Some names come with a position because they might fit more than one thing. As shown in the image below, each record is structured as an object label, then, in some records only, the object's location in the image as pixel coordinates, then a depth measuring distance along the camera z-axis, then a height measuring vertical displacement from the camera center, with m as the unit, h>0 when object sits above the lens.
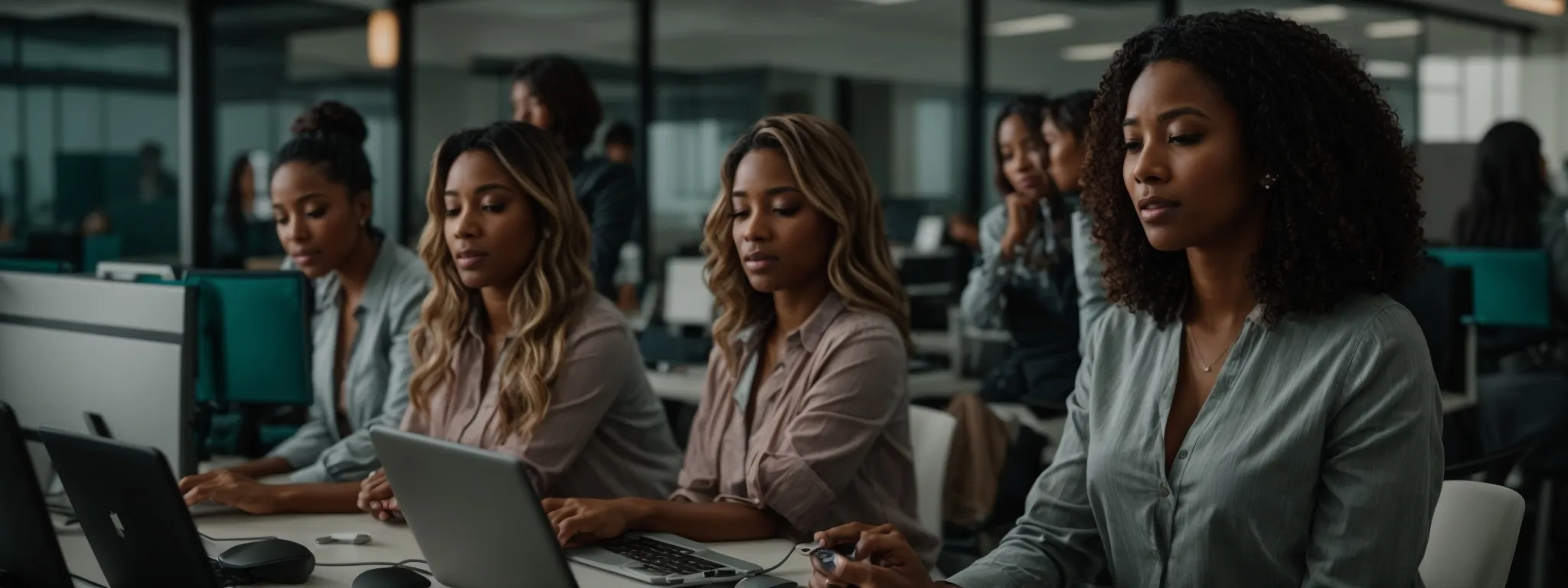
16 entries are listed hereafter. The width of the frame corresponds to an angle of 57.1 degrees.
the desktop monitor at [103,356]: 2.24 -0.21
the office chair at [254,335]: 2.80 -0.21
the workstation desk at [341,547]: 1.99 -0.48
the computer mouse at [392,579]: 1.82 -0.45
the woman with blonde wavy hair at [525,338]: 2.48 -0.20
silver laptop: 1.55 -0.35
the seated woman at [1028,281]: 3.87 -0.15
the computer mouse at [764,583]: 1.76 -0.43
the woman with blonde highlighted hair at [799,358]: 2.21 -0.21
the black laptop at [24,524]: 1.77 -0.37
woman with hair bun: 2.97 -0.13
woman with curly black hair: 1.51 -0.12
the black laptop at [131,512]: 1.62 -0.33
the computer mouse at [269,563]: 1.95 -0.45
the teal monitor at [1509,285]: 4.56 -0.18
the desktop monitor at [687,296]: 5.64 -0.27
